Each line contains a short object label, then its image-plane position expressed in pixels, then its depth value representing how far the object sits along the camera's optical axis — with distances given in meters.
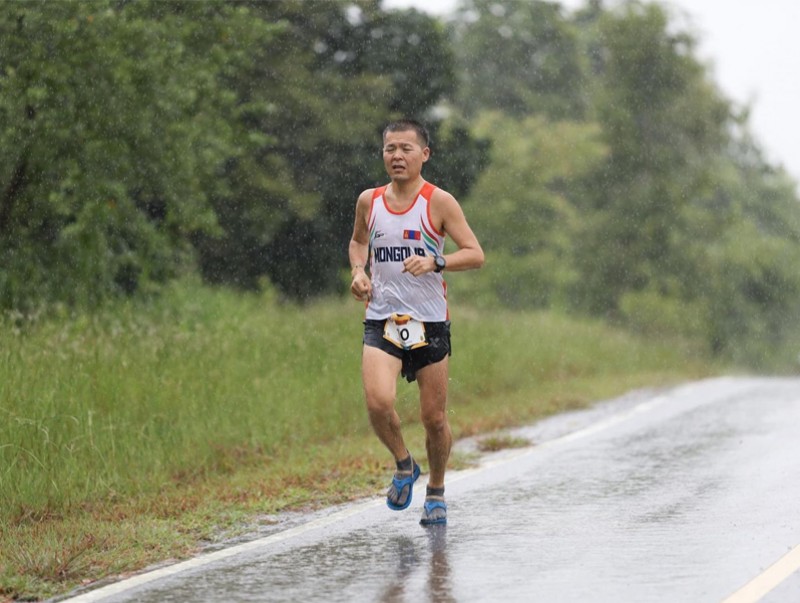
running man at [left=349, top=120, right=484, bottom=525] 16.91
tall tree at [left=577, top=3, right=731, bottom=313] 103.87
